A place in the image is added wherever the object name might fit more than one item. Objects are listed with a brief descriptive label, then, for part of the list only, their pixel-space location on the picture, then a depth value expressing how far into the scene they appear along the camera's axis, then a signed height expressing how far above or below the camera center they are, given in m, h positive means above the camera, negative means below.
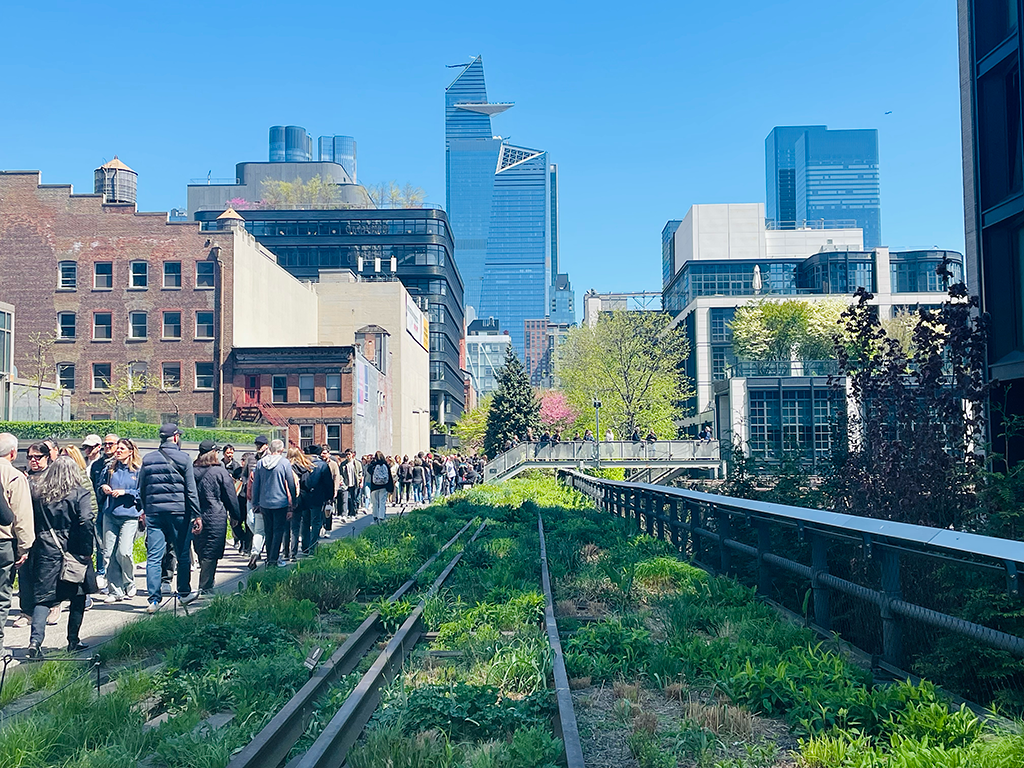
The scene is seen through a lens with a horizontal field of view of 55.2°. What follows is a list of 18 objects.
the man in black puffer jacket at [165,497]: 10.57 -0.67
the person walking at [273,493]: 13.60 -0.83
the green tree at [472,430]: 112.12 +0.00
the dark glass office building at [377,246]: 106.69 +20.42
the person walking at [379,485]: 23.84 -1.30
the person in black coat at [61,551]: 8.09 -0.95
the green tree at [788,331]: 80.12 +7.81
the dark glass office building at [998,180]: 19.06 +4.95
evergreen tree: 75.75 +1.59
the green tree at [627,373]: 75.81 +4.27
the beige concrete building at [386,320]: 79.94 +9.31
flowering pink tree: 104.38 +2.21
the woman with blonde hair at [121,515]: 11.12 -0.92
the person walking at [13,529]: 7.32 -0.69
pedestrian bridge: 50.81 -1.49
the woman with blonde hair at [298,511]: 15.37 -1.27
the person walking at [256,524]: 14.37 -1.42
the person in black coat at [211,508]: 11.28 -0.86
